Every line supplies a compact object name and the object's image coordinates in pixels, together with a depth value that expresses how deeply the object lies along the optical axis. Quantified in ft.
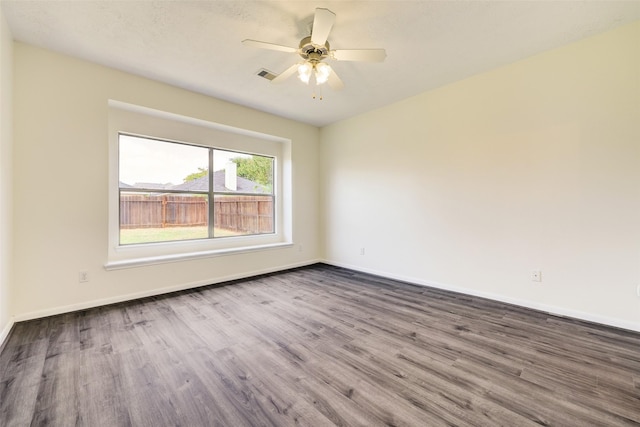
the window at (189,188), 11.03
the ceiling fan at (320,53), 6.42
